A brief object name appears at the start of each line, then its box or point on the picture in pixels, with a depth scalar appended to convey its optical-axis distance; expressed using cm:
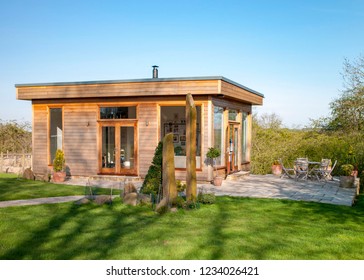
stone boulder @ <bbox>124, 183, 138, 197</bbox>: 977
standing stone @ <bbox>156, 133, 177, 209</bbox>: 876
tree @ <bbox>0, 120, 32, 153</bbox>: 2391
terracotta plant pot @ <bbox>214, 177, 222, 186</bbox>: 1334
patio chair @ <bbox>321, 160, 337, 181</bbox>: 1500
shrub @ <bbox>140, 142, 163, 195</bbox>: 977
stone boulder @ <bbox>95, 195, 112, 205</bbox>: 939
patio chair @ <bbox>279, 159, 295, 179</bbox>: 1585
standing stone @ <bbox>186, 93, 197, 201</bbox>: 948
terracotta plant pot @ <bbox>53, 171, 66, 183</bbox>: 1455
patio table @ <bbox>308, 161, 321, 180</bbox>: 1530
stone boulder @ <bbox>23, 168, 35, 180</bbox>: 1484
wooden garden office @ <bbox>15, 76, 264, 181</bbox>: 1391
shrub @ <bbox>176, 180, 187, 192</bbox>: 1095
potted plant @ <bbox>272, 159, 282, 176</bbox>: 1773
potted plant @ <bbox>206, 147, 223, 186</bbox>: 1336
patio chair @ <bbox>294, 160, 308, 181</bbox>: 1525
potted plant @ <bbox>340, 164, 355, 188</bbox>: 1339
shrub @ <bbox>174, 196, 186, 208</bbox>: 900
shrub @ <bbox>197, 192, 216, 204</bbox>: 963
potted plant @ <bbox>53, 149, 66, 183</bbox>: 1457
